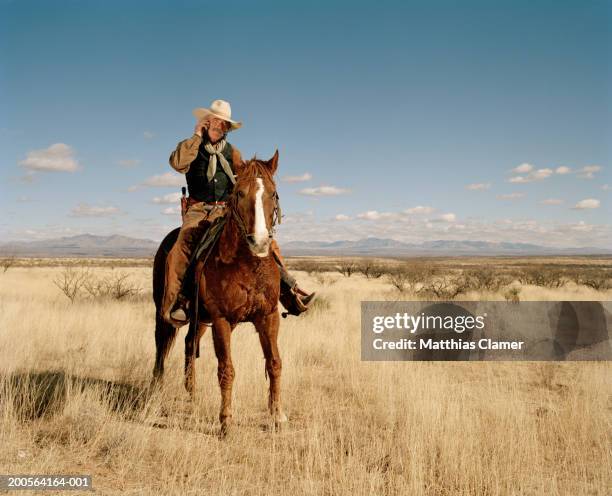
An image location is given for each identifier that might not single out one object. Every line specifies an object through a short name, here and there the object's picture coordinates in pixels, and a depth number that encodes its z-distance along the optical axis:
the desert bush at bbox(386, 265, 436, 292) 24.39
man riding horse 5.79
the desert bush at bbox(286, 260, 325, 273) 48.78
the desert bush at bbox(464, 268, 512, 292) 23.64
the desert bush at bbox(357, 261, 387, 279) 36.89
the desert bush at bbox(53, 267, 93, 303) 16.56
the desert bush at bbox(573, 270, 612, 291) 28.08
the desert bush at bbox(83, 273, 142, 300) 17.11
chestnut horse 4.57
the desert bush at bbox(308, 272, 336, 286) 30.56
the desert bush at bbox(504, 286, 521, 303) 20.33
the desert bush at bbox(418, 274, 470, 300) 19.94
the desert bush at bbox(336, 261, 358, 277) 39.72
